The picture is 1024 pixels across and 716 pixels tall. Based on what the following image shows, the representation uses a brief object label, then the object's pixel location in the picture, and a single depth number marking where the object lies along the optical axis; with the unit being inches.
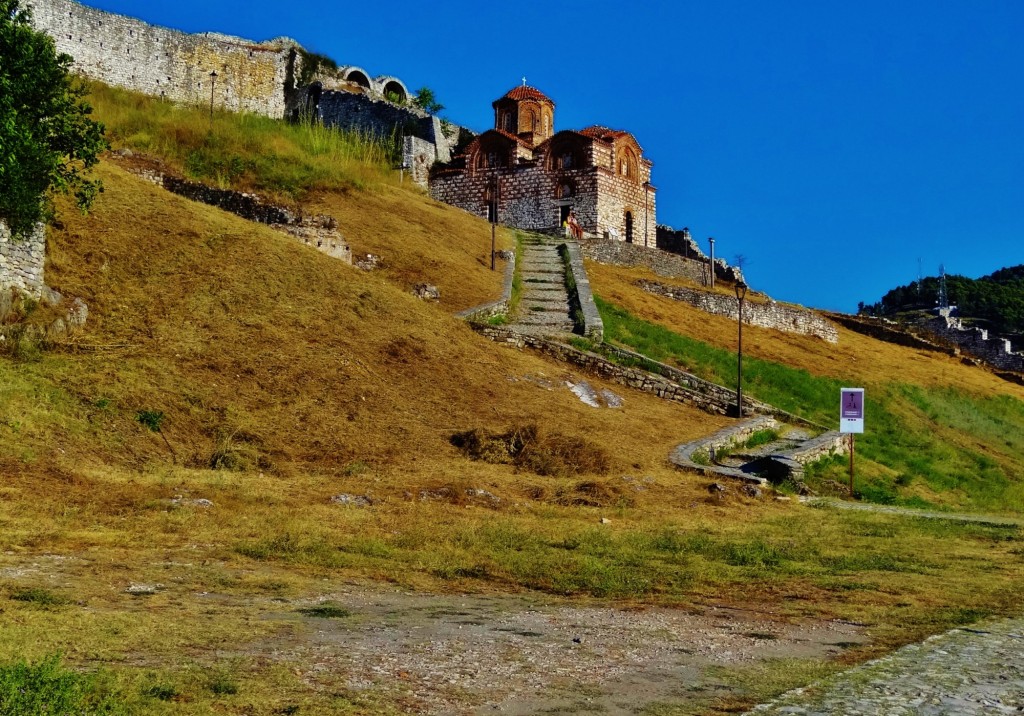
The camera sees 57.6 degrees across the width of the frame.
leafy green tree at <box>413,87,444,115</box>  2221.9
